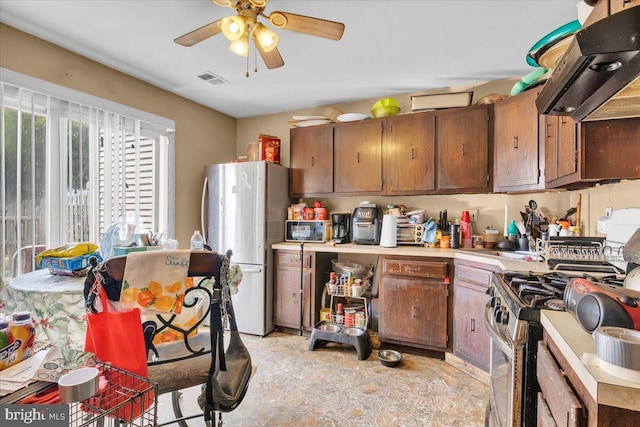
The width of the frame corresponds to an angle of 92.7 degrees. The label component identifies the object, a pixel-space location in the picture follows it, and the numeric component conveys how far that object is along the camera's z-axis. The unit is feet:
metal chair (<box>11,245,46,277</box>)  6.73
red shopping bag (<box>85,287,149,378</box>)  3.29
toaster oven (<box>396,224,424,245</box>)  9.57
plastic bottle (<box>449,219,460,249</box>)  8.98
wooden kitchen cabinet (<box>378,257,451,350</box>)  8.27
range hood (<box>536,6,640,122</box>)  2.73
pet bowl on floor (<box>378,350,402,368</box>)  8.03
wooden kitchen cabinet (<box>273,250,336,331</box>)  9.87
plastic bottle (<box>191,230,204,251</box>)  8.12
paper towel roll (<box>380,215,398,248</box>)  9.29
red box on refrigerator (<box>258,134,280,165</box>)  10.89
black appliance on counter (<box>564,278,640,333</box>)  2.52
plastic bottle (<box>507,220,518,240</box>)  8.50
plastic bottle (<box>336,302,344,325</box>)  9.63
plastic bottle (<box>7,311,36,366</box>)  2.57
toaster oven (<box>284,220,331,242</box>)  10.41
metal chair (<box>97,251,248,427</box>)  3.95
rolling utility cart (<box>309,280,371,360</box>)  8.63
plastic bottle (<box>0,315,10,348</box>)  2.48
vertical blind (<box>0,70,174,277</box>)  6.64
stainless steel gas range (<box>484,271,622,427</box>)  3.45
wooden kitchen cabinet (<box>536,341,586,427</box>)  2.30
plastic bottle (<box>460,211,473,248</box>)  9.12
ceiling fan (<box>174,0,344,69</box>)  4.92
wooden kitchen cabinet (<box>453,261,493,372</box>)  7.29
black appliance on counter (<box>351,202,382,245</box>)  9.89
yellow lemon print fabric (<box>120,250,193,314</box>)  3.65
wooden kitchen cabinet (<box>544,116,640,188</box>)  4.61
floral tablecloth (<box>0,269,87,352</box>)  4.79
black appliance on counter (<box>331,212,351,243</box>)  10.44
